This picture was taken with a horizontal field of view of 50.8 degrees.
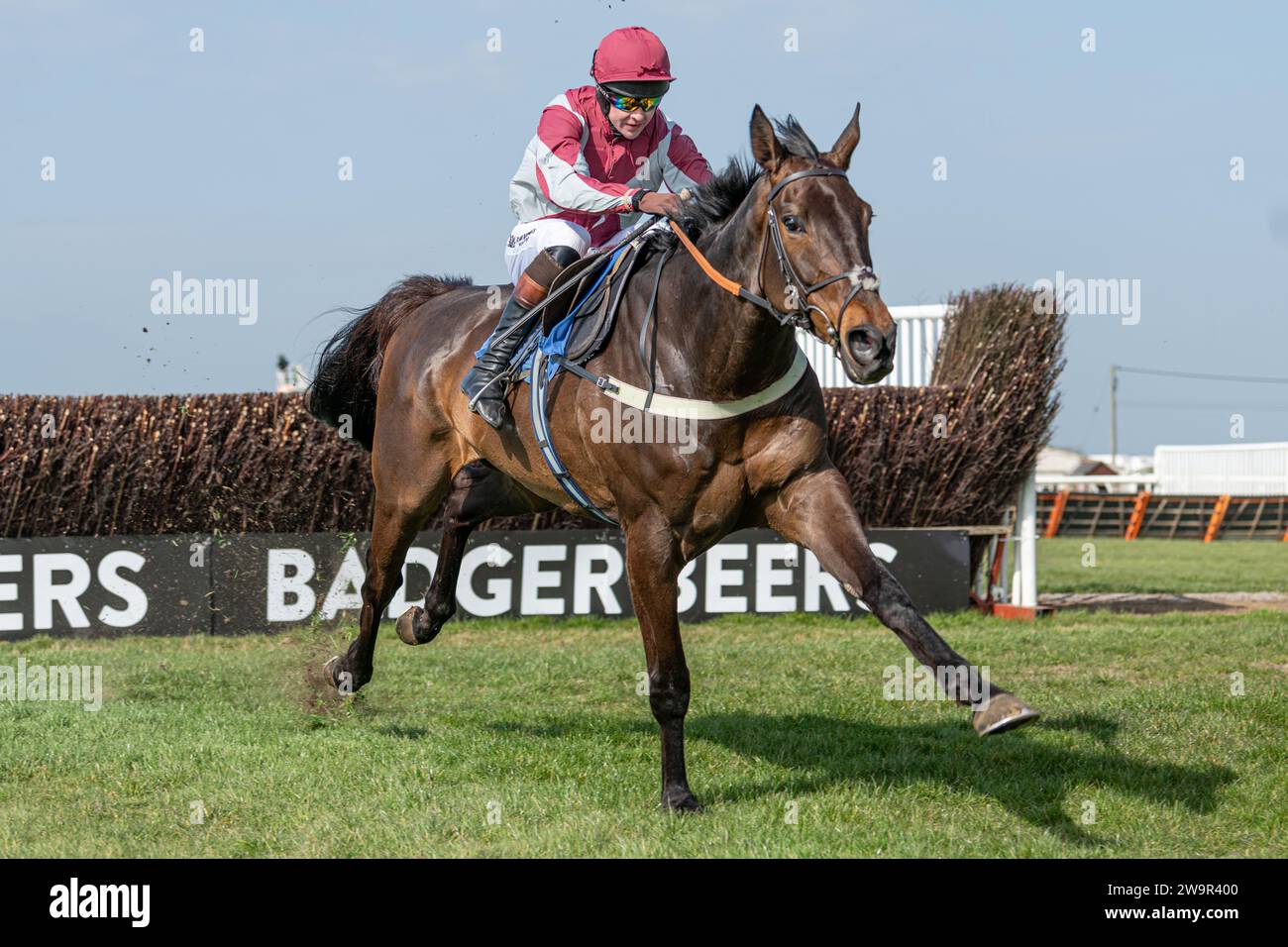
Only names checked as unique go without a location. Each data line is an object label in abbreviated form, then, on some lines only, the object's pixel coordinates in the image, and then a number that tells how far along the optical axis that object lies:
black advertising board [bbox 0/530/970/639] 10.22
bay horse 4.41
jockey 5.48
